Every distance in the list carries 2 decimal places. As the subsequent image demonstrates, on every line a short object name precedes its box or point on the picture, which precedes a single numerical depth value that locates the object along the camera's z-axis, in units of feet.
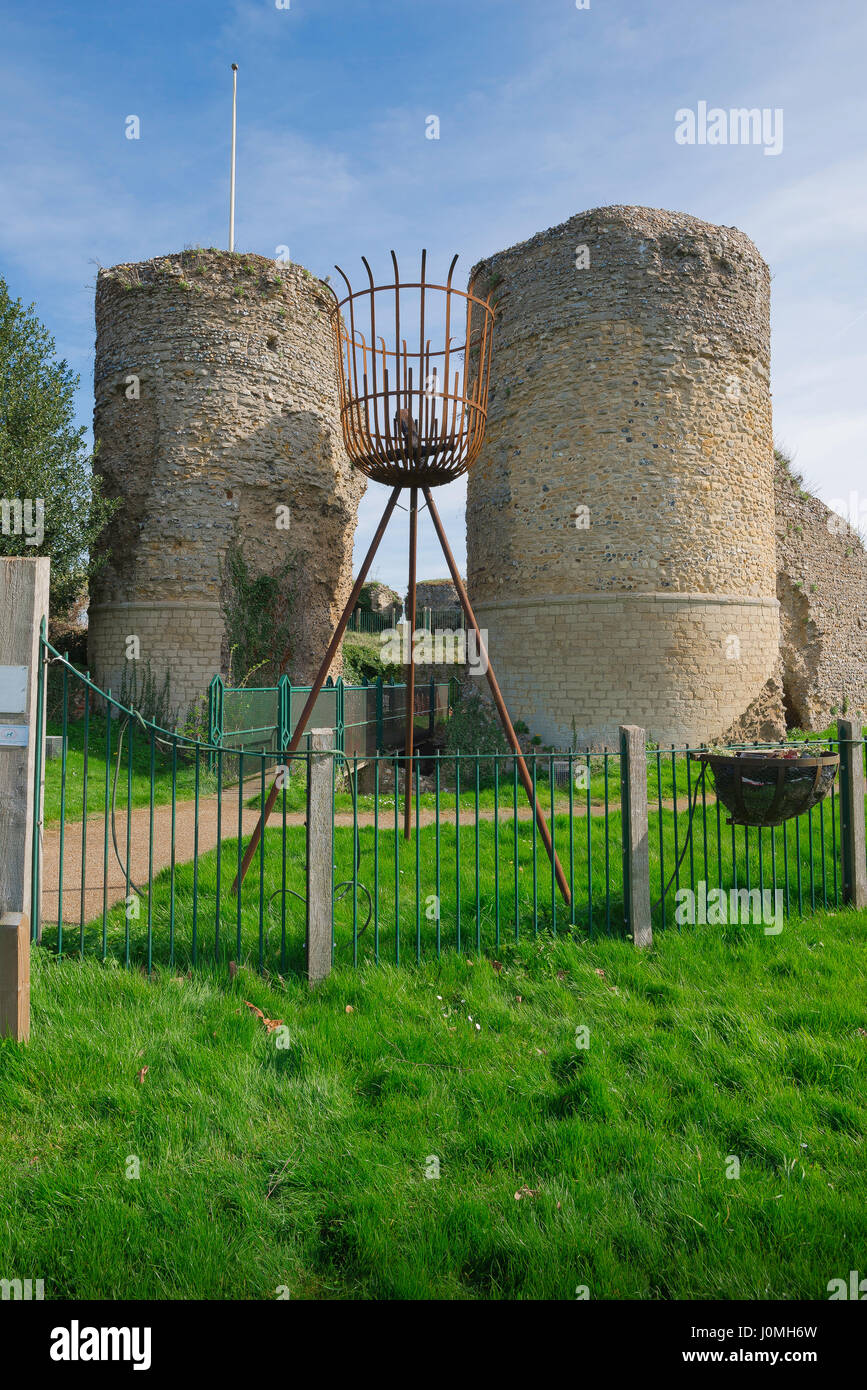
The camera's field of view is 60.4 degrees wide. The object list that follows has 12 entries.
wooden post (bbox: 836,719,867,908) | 17.89
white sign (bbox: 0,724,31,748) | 12.21
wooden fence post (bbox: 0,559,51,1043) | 12.11
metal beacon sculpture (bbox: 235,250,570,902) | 16.97
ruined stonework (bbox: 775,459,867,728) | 50.52
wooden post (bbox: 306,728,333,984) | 13.69
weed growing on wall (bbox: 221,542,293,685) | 46.55
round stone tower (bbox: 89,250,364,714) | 45.80
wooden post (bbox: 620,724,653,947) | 15.65
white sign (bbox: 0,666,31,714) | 12.21
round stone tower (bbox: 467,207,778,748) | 41.29
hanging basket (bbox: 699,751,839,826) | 15.44
